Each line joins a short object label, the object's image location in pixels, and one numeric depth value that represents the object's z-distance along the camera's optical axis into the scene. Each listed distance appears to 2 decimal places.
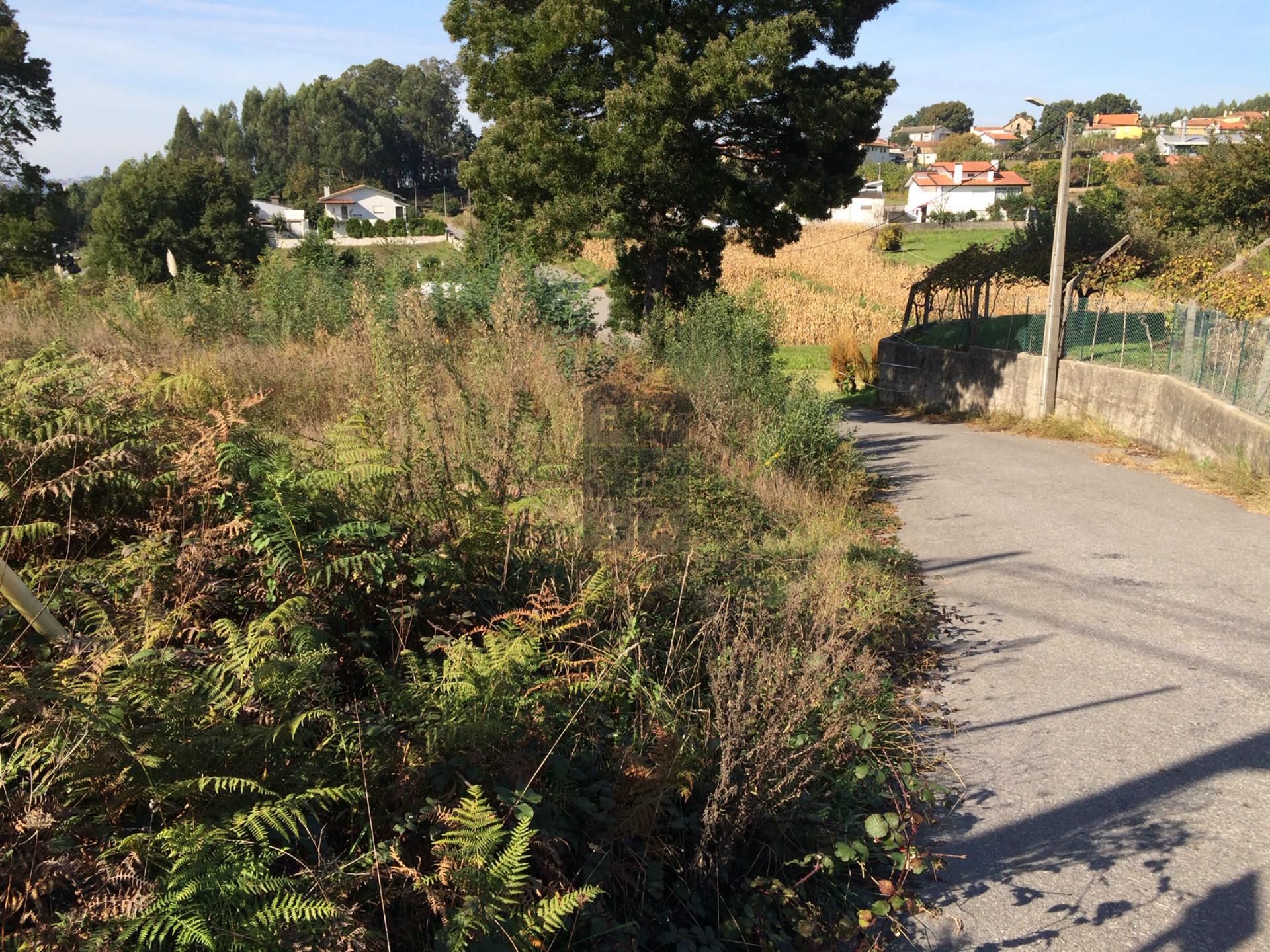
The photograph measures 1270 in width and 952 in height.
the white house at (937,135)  193.69
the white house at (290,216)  75.06
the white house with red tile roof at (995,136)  154.25
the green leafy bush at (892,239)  59.28
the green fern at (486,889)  2.57
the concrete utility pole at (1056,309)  18.28
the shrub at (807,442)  10.37
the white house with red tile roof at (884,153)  128.75
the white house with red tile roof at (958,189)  85.69
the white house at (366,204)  89.69
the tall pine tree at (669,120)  17.16
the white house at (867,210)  77.38
